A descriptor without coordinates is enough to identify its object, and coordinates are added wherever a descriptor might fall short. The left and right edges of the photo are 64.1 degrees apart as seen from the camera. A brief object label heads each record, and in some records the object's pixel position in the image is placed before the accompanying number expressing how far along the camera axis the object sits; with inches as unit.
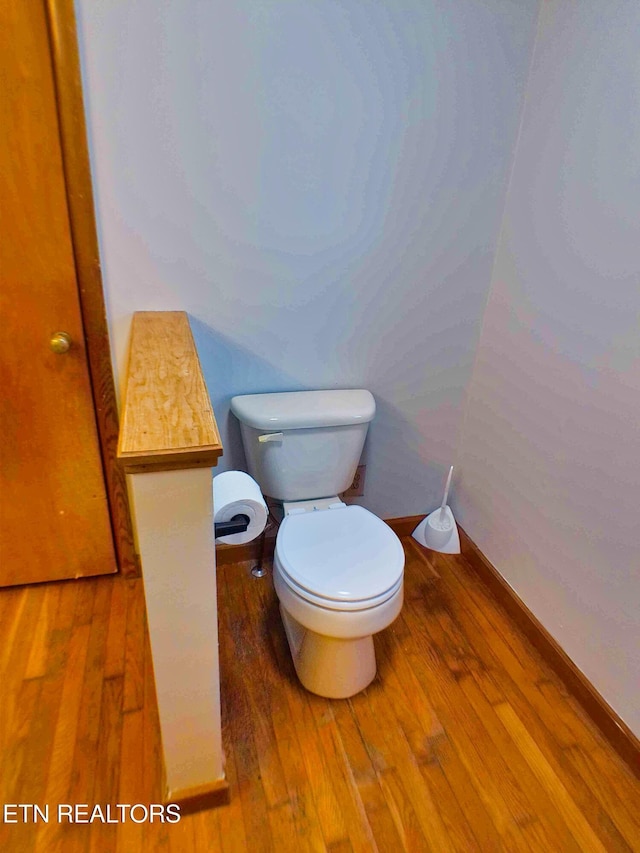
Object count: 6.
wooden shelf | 31.1
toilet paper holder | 46.5
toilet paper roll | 46.5
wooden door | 46.3
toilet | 50.4
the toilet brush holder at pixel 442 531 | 79.2
